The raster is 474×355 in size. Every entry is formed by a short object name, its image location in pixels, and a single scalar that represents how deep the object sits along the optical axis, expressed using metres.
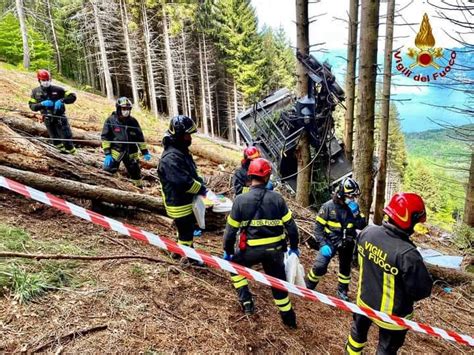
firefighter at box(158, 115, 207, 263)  4.11
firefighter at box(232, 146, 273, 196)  5.68
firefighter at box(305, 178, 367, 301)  4.64
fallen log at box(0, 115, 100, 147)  7.42
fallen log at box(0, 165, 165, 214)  4.60
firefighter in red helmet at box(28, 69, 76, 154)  7.04
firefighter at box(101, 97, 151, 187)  6.28
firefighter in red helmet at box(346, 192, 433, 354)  2.82
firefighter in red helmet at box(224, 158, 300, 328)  3.51
